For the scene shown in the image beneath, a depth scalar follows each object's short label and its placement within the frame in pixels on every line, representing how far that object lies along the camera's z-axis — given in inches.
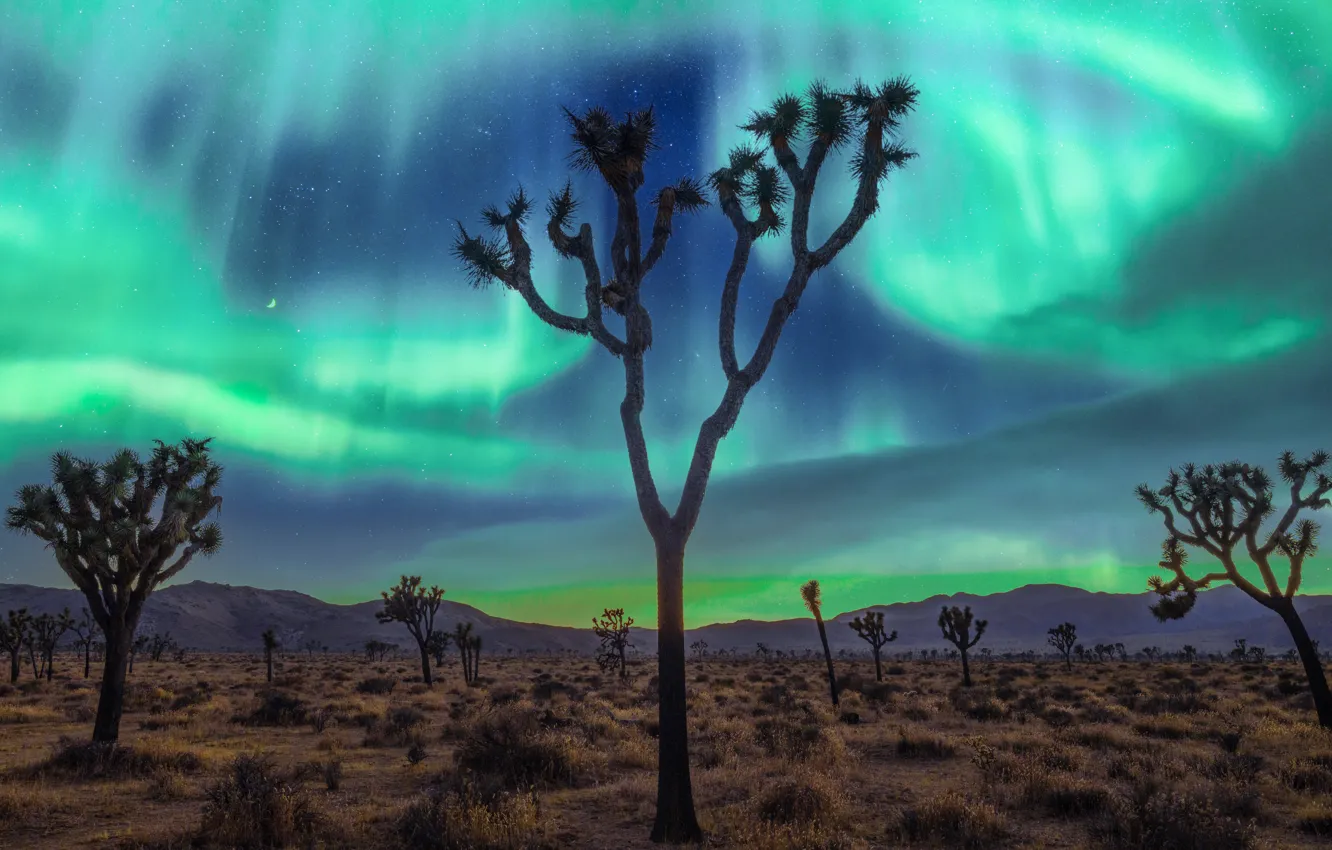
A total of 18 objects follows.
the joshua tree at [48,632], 1852.9
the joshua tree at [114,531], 778.2
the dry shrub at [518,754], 588.4
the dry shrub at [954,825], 417.7
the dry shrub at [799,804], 436.1
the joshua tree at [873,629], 1894.7
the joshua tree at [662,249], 432.0
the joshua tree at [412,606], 1909.4
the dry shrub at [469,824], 389.4
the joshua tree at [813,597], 1491.9
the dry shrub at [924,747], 719.1
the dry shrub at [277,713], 1001.5
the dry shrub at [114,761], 604.4
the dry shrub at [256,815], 405.4
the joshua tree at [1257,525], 888.3
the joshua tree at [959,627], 1772.9
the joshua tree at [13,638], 1731.5
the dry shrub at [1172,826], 345.1
